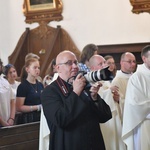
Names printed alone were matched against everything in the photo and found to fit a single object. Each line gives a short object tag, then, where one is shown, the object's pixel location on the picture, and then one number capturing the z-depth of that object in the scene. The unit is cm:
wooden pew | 675
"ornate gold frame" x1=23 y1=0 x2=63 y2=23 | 1673
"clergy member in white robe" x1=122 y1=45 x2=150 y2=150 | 670
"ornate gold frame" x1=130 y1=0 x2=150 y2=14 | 1498
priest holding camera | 441
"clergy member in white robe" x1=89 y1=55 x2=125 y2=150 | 714
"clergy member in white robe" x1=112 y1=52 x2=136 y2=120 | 864
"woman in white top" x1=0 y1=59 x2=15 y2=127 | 759
